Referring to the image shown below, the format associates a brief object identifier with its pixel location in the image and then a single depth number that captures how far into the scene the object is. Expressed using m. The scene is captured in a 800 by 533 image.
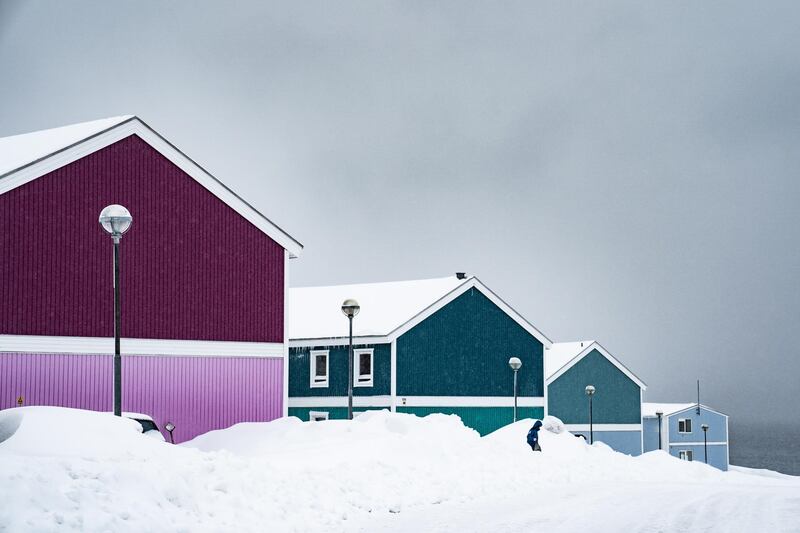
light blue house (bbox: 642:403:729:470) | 80.56
